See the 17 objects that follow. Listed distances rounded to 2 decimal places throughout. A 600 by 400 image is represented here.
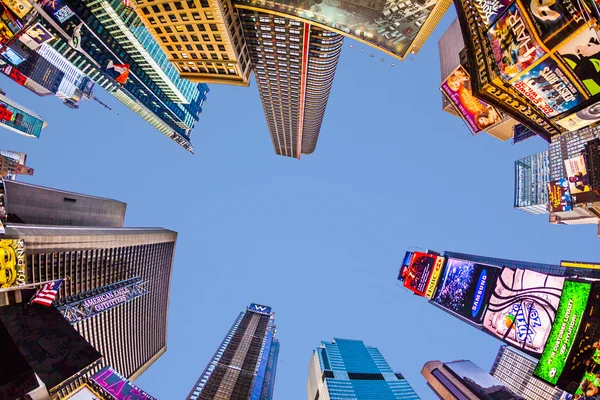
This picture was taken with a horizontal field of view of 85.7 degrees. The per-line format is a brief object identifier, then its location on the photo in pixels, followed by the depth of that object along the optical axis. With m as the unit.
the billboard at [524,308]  39.06
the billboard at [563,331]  33.53
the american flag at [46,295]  25.01
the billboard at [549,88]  30.27
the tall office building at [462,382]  113.56
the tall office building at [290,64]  79.12
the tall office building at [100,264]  69.82
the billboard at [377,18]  39.50
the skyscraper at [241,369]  126.12
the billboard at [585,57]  25.75
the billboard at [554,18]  24.91
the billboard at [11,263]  28.25
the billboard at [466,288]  52.22
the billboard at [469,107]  62.73
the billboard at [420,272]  77.12
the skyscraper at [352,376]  119.19
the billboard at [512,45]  29.70
